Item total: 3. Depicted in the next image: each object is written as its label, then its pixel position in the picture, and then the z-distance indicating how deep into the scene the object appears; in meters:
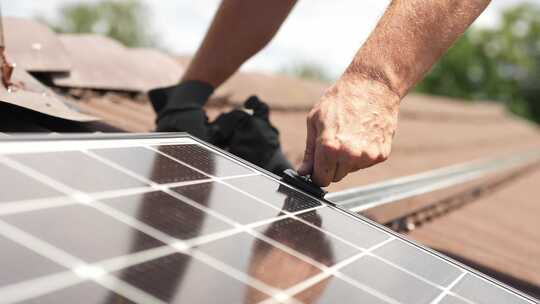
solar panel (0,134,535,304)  0.77
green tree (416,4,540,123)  46.41
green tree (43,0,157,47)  55.28
